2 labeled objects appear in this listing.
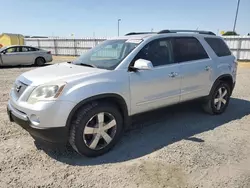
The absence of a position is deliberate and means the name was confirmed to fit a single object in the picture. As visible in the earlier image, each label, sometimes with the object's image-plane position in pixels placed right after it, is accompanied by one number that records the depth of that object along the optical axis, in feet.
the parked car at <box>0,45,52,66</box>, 46.25
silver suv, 9.87
